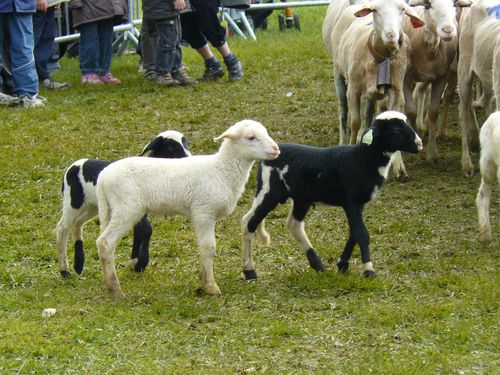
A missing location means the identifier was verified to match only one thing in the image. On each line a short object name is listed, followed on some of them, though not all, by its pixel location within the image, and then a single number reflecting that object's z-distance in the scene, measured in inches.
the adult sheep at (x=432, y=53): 419.5
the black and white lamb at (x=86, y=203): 297.3
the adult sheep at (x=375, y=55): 403.2
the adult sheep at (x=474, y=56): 406.6
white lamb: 275.3
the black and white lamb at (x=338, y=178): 285.7
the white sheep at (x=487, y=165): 313.4
